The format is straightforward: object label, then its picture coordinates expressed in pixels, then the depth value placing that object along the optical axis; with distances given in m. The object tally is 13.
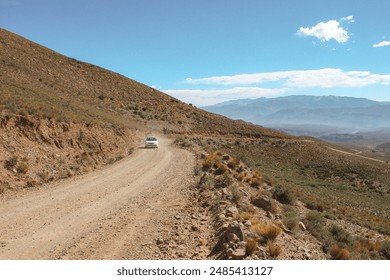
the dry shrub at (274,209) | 14.95
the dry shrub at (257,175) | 23.27
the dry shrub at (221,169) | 20.95
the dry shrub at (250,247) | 9.27
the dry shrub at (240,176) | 20.69
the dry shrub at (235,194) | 14.62
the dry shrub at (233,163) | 24.43
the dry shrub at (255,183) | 21.04
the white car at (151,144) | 37.03
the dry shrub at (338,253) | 10.98
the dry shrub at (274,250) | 9.48
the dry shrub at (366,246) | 13.75
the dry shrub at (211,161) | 22.51
